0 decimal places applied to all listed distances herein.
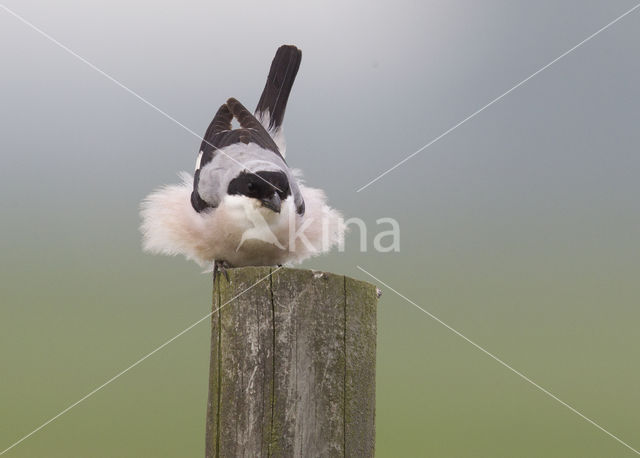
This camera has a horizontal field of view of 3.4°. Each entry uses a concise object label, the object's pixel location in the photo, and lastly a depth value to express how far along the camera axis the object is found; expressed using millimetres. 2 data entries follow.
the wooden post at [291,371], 6073
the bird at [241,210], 6277
